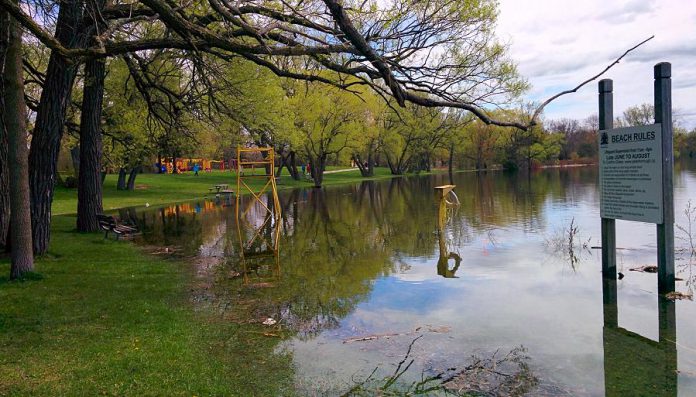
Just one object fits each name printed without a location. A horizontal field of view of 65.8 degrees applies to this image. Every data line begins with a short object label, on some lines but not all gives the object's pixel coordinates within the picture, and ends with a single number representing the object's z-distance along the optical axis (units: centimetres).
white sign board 839
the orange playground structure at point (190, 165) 7393
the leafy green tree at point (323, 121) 4485
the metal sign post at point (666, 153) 827
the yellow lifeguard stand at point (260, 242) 1123
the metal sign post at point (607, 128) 953
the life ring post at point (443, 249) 1092
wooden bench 1480
